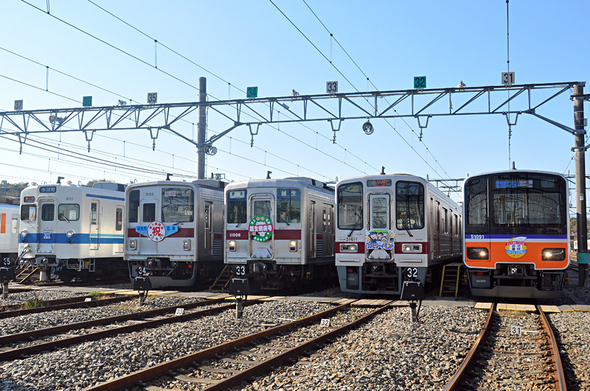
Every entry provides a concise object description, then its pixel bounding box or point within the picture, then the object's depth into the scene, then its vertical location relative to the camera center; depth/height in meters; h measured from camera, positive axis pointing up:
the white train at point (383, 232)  13.30 +0.11
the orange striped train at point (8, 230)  21.59 +0.22
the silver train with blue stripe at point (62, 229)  17.73 +0.22
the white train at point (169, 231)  15.62 +0.14
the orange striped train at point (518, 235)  12.08 +0.04
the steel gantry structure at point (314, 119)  16.94 +4.31
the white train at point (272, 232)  14.58 +0.11
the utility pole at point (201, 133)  20.48 +3.74
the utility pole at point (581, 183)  16.47 +1.61
